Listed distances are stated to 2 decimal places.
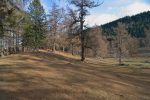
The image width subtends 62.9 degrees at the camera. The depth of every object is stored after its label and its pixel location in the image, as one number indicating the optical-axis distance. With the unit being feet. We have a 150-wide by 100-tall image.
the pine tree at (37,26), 102.27
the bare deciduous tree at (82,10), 67.66
